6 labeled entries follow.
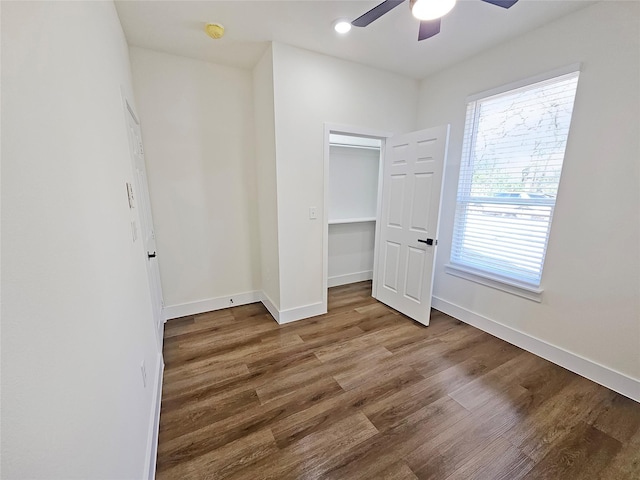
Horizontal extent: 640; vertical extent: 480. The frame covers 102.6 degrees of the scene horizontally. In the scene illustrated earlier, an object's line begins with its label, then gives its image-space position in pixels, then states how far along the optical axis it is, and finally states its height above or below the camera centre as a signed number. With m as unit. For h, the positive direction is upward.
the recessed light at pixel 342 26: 2.00 +1.27
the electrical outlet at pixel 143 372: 1.40 -1.03
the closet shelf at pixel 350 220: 3.65 -0.45
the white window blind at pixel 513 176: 2.10 +0.13
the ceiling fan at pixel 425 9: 1.41 +1.02
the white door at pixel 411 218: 2.55 -0.31
